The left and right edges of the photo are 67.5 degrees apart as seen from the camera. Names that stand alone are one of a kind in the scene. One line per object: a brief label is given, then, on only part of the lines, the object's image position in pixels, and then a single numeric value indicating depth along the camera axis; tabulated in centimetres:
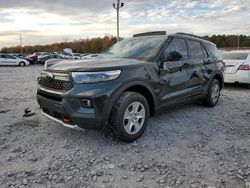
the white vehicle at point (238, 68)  630
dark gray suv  258
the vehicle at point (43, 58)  2278
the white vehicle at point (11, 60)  2048
